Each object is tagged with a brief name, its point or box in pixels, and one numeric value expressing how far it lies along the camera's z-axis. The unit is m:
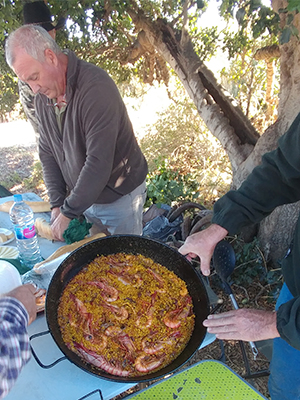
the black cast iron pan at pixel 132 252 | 1.34
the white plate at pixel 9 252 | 2.16
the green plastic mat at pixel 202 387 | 1.42
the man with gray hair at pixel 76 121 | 2.14
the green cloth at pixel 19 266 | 1.99
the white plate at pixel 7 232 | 2.35
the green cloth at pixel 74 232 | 2.21
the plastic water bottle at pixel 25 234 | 1.98
